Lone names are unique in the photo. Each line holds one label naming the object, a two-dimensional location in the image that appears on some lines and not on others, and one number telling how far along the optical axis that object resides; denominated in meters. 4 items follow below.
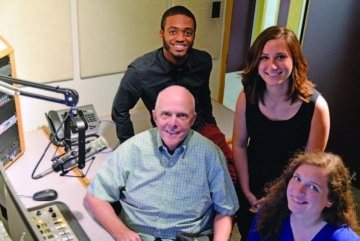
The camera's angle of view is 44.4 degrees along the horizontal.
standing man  2.24
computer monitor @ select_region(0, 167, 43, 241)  0.94
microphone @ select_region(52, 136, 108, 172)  2.00
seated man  1.73
